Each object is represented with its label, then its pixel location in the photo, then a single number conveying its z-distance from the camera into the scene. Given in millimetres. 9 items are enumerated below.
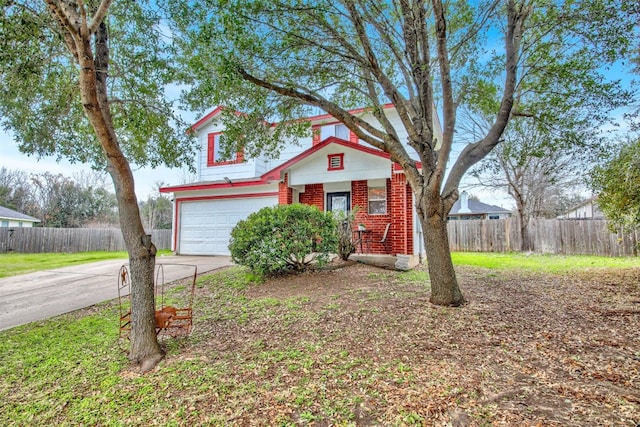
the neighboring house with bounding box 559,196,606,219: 25141
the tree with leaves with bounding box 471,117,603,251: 8398
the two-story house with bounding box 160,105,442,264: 9438
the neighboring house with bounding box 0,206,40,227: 21894
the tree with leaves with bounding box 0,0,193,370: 3424
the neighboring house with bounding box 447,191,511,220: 29450
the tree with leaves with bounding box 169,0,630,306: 4887
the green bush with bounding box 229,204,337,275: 6648
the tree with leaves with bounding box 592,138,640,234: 5914
